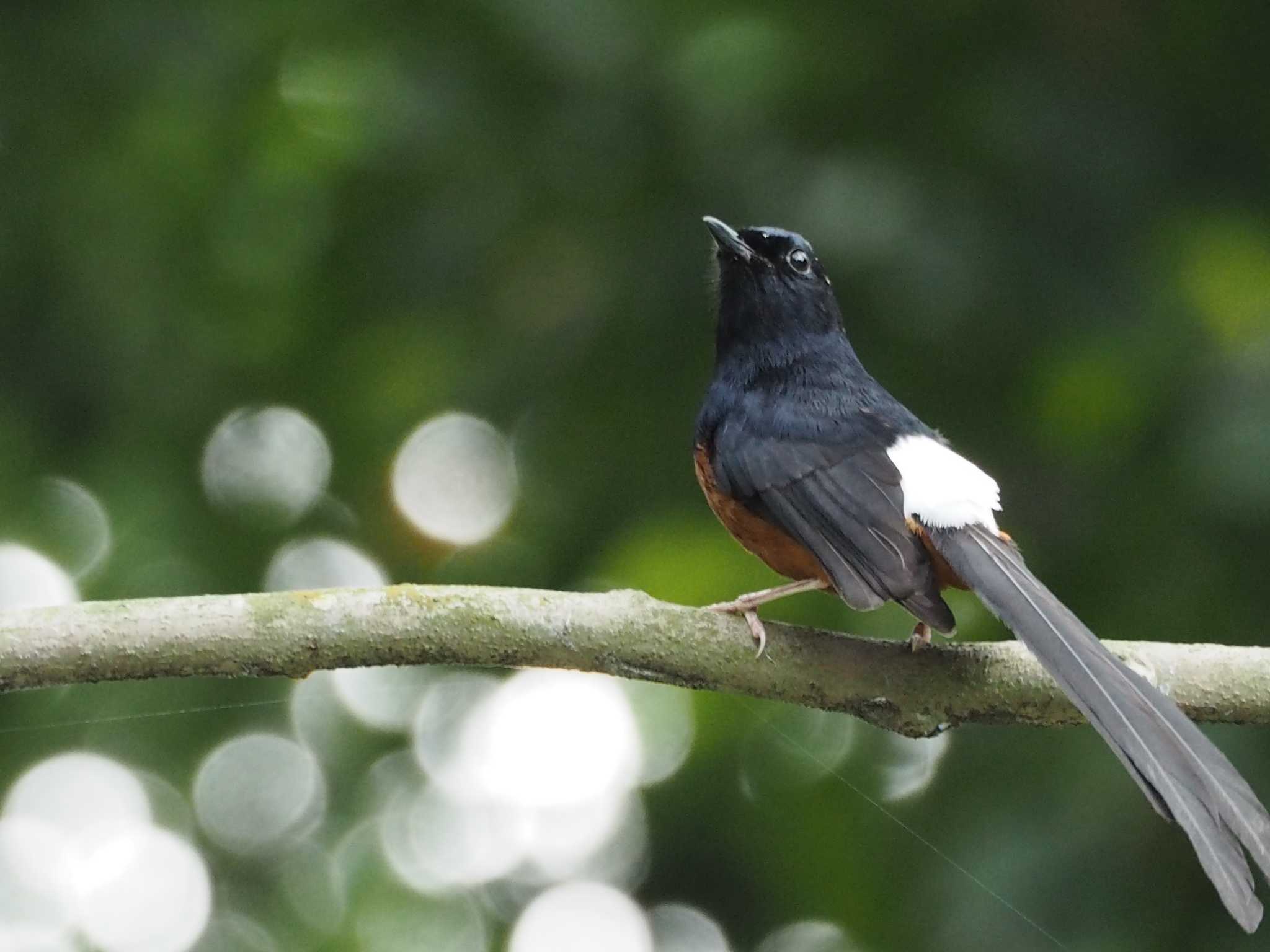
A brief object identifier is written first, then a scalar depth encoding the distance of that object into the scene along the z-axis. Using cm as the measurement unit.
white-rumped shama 532
